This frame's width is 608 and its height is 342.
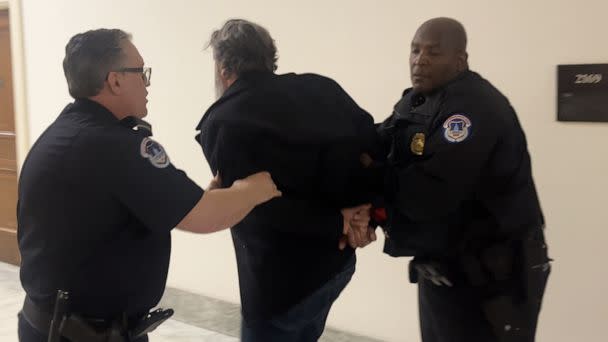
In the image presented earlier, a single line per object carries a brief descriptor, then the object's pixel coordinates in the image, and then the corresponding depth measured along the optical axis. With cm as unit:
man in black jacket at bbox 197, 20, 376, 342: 163
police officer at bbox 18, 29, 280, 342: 147
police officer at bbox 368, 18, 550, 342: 162
